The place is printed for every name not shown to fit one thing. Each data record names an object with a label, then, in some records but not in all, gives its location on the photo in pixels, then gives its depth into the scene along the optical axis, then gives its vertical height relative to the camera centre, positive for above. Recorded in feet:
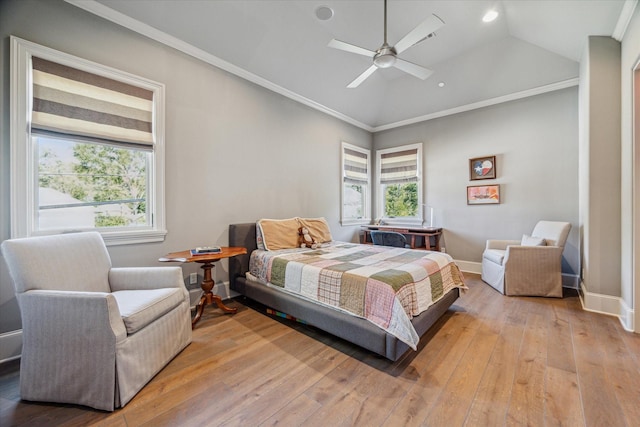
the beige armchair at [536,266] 10.69 -2.35
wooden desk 14.99 -1.37
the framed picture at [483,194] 14.02 +0.97
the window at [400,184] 17.01 +1.98
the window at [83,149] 6.64 +1.99
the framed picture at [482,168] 14.07 +2.47
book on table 8.45 -1.28
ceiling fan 7.07 +5.15
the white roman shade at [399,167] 17.15 +3.18
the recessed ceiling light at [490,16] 10.18 +7.97
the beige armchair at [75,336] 4.81 -2.42
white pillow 11.29 -1.36
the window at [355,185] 17.04 +1.95
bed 6.09 -2.91
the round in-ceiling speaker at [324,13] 10.00 +8.02
